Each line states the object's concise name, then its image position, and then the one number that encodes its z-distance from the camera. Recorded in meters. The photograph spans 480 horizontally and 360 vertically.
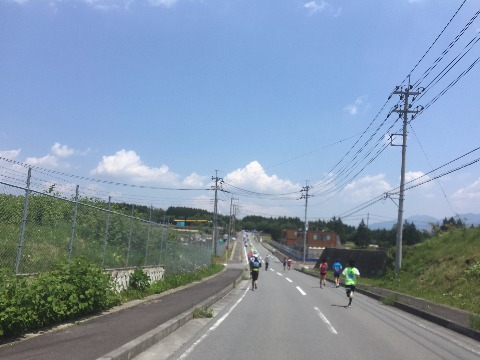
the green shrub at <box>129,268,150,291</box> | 16.53
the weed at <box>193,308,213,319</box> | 13.19
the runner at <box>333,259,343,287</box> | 30.19
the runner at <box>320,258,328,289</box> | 29.16
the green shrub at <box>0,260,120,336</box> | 7.40
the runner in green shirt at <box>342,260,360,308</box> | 17.91
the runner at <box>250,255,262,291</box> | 25.11
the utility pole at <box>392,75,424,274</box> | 29.28
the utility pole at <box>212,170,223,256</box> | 63.99
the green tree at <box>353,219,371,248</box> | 116.41
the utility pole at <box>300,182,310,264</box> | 76.54
